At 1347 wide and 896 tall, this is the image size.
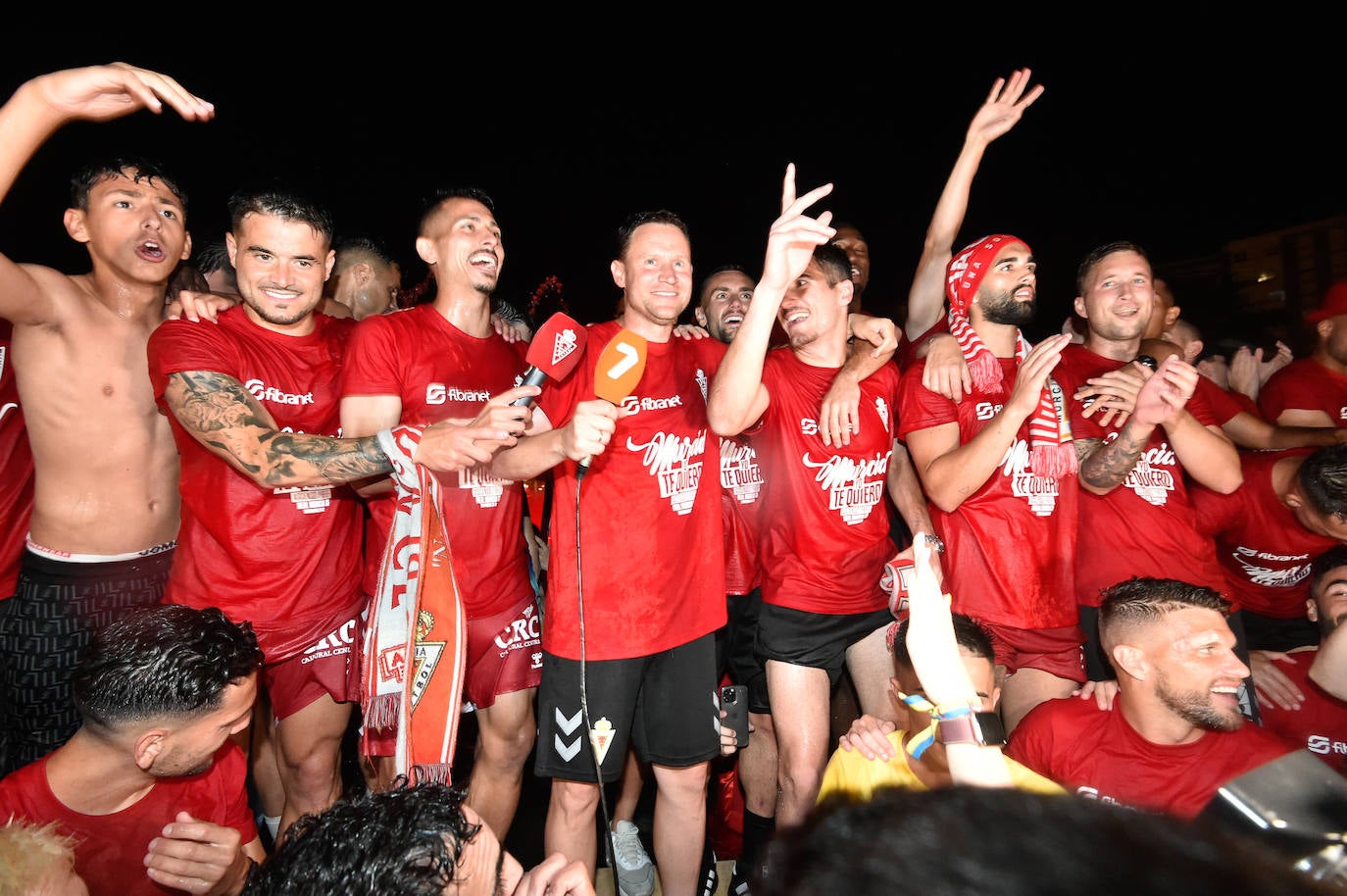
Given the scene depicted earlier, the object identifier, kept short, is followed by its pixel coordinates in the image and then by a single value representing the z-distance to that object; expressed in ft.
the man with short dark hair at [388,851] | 3.76
